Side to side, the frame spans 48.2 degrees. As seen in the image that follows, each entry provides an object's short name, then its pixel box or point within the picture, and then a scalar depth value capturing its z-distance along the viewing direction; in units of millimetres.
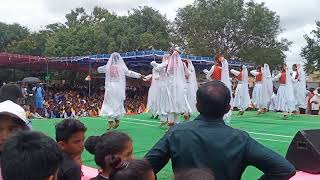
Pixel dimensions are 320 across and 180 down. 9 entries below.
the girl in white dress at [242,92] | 12103
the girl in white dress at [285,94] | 11228
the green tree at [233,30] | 27089
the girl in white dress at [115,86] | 8250
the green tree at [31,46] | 32503
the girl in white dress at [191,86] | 9768
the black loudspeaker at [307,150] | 3327
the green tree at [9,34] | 38908
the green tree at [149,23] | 28508
